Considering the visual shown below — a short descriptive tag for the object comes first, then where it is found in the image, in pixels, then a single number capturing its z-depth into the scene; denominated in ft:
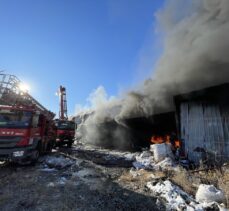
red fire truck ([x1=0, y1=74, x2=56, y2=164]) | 27.45
